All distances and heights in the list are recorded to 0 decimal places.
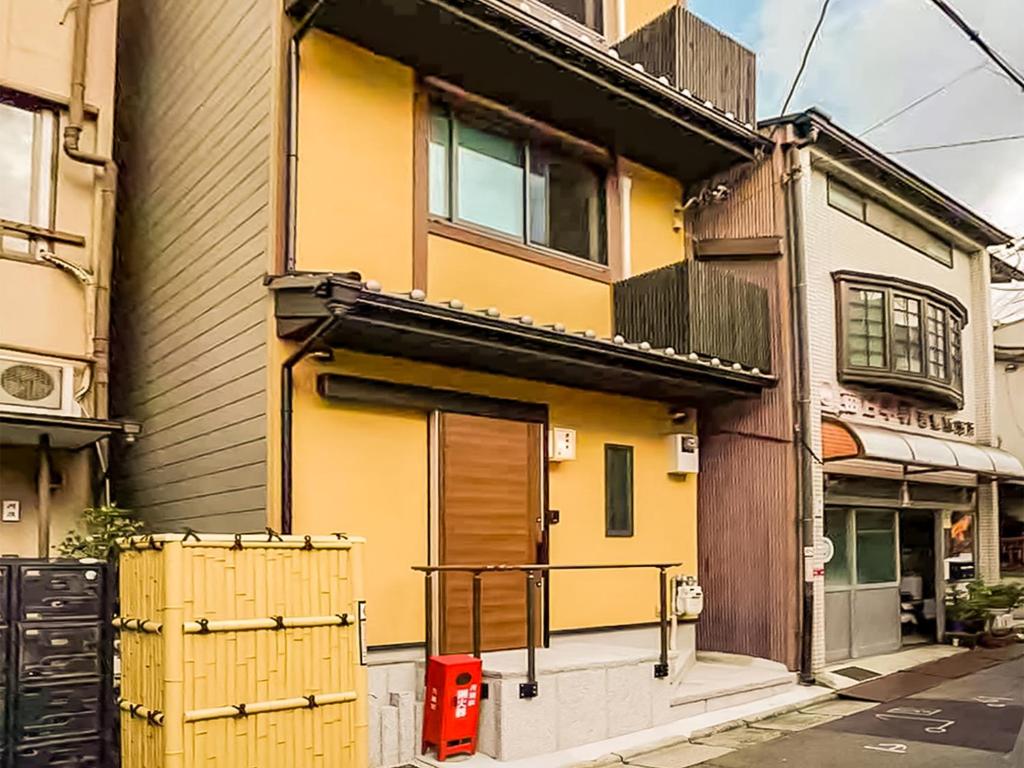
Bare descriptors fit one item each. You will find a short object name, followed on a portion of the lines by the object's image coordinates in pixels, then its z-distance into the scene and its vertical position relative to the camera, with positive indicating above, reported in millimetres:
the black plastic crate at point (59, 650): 6535 -1111
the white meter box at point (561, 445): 9617 +385
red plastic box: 7457 -1674
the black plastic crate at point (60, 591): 6605 -725
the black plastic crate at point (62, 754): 6473 -1786
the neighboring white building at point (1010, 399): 18828 +1698
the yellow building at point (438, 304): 7965 +1698
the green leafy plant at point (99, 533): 8852 -450
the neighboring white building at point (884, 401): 11891 +1141
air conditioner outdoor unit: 8984 +901
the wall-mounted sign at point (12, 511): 9219 -254
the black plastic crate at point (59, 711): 6484 -1507
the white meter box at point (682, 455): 11008 +329
